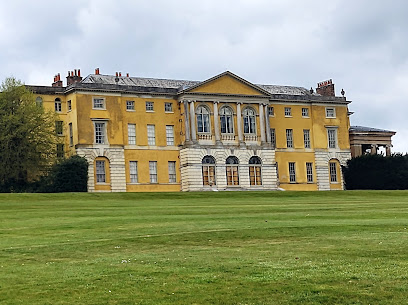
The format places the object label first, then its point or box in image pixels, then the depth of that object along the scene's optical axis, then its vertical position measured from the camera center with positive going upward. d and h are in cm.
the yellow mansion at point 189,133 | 7469 +689
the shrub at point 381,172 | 8331 +229
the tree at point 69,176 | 6875 +305
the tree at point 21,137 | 6588 +630
